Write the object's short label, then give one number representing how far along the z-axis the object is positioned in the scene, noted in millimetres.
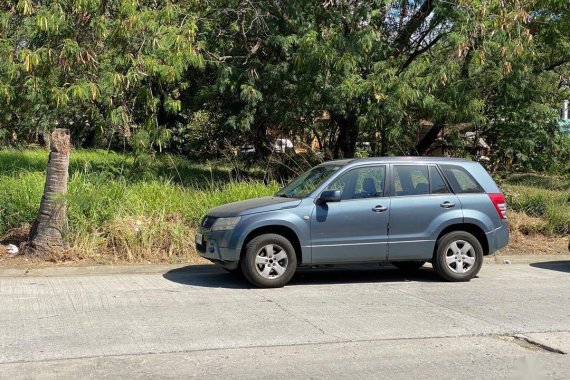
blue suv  8664
